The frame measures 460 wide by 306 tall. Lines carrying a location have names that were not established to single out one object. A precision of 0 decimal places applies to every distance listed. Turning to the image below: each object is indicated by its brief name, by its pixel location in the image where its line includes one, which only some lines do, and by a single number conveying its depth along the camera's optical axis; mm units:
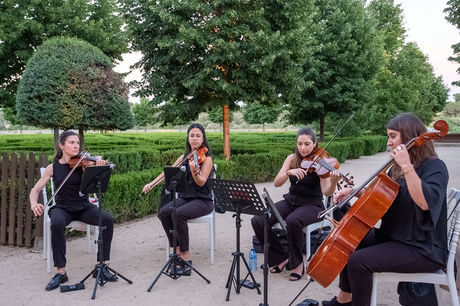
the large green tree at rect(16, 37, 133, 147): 11891
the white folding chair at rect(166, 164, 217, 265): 4973
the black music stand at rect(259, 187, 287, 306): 3402
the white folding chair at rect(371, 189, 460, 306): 2986
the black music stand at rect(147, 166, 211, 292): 4391
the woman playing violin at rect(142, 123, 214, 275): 4902
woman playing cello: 2938
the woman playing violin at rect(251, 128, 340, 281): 4535
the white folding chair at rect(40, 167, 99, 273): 4684
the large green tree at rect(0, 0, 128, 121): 14461
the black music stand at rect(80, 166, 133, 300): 4246
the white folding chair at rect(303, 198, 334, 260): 4680
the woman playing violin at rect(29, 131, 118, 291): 4688
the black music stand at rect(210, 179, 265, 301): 3811
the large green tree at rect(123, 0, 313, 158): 10750
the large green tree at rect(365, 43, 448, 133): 25969
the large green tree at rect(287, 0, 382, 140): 17453
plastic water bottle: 4562
